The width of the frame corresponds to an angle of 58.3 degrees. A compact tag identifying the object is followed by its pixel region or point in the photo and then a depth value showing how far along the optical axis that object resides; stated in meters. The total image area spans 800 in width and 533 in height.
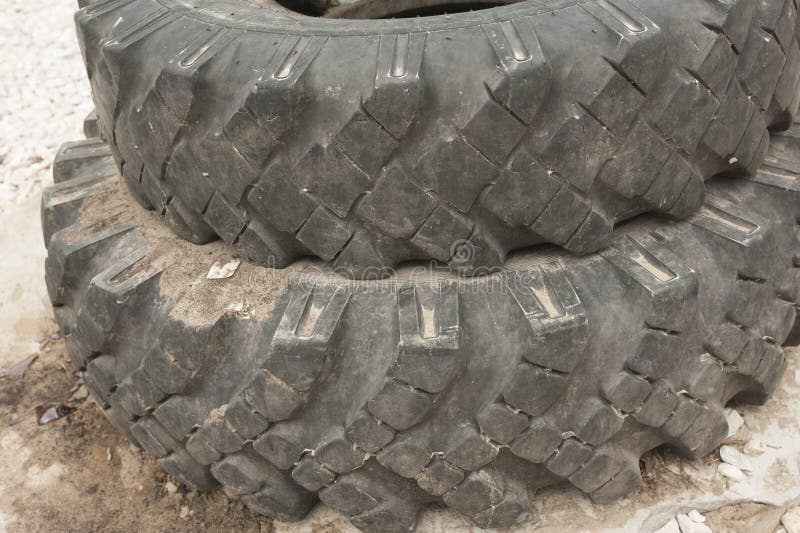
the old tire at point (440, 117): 1.23
